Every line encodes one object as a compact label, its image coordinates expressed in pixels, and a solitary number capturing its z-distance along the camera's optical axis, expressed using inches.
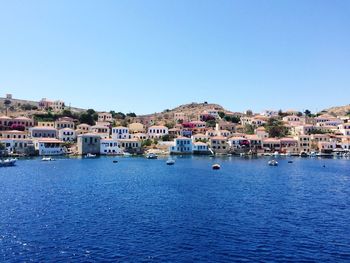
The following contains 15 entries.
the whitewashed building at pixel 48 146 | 4507.9
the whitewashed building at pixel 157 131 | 5580.7
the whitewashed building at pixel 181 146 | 4992.6
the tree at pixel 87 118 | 6087.6
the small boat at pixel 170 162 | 3641.0
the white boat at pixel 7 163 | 3336.6
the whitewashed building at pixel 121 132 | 5322.8
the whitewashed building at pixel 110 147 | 4844.5
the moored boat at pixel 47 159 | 3818.9
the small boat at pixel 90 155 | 4524.6
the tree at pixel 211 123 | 6403.1
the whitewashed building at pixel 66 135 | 5081.2
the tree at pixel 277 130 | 5905.5
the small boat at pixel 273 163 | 3619.6
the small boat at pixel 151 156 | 4512.8
